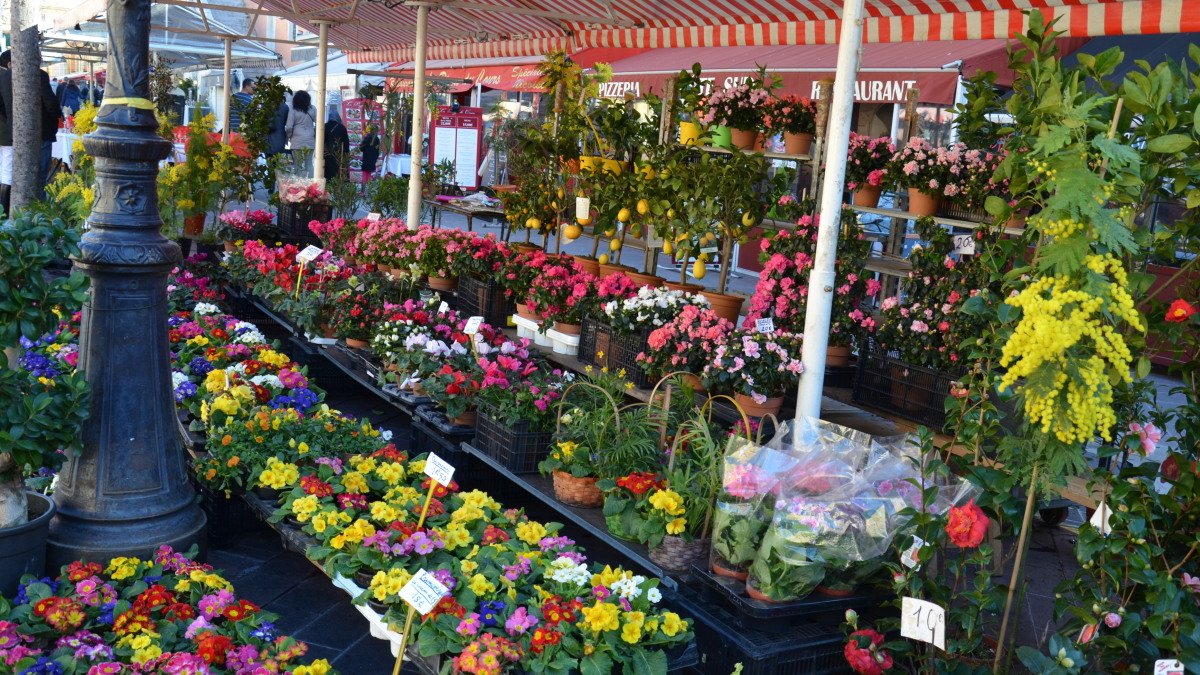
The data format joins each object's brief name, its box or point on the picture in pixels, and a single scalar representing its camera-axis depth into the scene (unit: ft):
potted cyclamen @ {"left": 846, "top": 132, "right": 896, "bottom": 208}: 17.08
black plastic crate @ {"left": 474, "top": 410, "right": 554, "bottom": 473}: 13.30
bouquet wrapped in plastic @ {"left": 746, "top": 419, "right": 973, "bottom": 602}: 9.62
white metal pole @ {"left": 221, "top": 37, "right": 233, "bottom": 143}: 34.27
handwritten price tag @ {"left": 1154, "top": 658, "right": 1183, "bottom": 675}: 7.49
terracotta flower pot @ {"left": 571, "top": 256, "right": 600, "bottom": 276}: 20.72
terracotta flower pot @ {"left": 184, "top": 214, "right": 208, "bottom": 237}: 26.94
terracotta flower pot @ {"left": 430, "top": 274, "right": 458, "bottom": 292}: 21.98
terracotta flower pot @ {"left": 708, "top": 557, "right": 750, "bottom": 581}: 10.09
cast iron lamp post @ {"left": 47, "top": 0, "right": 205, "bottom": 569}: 10.57
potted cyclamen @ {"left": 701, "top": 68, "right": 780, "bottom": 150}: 18.75
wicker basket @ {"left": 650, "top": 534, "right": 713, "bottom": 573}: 10.64
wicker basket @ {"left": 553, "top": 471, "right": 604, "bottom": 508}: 12.14
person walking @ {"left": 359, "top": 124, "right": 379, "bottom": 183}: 53.93
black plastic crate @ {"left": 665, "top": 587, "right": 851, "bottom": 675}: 9.54
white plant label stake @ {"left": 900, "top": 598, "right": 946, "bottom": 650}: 8.43
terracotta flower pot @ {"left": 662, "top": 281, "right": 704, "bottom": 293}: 18.62
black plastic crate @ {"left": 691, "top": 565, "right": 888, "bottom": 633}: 9.59
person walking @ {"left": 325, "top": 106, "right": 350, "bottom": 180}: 41.52
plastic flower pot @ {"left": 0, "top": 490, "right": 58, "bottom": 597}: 9.80
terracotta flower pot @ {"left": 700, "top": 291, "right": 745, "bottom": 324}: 17.57
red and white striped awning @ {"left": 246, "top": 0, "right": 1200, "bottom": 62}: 12.09
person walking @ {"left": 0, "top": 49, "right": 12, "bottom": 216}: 26.32
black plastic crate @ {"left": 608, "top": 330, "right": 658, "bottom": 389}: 15.90
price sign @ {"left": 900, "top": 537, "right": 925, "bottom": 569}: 9.27
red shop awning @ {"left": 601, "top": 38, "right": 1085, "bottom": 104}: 20.58
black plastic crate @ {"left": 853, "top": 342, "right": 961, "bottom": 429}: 13.61
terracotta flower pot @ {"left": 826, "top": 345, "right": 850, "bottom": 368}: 15.80
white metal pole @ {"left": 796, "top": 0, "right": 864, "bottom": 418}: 11.92
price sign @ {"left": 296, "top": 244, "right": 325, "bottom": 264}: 19.93
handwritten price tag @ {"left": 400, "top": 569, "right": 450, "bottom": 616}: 8.11
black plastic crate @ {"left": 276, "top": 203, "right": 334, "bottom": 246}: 29.57
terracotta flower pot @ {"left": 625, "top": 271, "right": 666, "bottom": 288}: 18.94
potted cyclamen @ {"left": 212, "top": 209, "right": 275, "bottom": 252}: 25.99
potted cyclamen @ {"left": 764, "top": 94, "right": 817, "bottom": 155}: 18.62
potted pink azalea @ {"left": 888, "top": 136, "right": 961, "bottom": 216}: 15.58
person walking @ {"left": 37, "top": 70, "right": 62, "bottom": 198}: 29.45
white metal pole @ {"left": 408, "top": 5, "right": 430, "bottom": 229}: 23.41
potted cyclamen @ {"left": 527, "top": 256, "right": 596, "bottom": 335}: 17.84
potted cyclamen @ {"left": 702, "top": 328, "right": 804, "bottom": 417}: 13.80
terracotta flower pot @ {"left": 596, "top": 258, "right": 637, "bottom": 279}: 20.25
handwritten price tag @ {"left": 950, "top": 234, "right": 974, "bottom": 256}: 13.85
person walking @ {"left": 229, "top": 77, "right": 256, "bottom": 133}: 36.78
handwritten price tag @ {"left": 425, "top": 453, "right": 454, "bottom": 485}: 10.01
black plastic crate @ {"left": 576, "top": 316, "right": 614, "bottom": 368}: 16.85
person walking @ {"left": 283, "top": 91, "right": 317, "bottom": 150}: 40.37
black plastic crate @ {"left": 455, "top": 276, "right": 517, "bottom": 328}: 20.40
